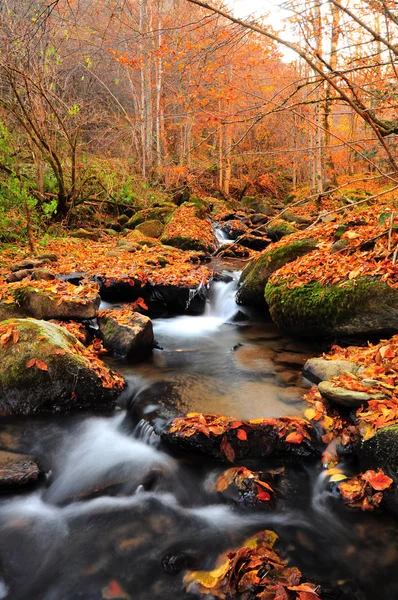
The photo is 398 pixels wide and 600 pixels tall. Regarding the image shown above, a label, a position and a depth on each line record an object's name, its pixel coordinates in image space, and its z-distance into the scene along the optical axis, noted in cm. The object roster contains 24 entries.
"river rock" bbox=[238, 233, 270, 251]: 1348
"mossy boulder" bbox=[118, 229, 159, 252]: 1142
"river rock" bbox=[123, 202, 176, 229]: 1451
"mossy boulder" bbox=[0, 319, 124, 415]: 444
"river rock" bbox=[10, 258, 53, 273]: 829
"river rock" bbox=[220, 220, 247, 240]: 1499
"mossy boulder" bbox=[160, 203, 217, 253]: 1264
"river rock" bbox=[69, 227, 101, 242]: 1229
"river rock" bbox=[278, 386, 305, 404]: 459
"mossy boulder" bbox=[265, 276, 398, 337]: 513
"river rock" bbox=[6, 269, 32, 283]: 750
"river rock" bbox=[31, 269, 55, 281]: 771
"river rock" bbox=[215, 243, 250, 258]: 1240
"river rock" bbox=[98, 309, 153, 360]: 612
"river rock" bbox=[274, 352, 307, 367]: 564
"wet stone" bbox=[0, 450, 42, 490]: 348
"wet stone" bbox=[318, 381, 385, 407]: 379
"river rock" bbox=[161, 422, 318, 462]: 382
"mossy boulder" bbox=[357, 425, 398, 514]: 306
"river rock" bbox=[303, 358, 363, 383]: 456
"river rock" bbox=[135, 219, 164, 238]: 1353
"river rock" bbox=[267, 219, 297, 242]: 1249
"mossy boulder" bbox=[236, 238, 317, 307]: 729
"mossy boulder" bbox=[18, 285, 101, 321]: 627
